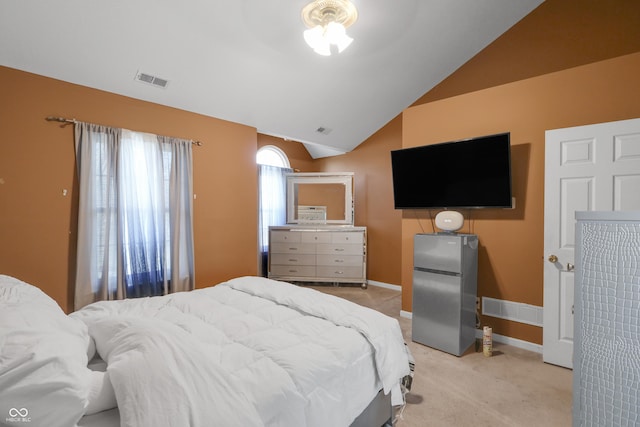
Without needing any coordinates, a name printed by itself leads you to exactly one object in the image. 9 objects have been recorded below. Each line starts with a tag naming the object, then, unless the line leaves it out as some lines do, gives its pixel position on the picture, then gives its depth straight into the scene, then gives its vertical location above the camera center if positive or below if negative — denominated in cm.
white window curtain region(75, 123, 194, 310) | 276 -5
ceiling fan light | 219 +159
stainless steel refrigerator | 258 -72
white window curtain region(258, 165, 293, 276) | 508 +18
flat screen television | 263 +39
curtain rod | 262 +83
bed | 81 -61
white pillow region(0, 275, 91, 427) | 73 -45
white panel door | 216 +19
